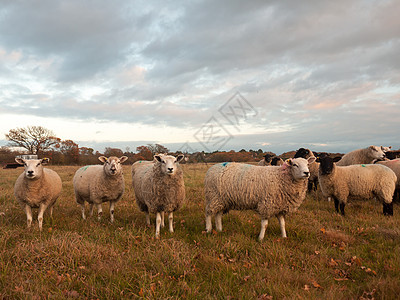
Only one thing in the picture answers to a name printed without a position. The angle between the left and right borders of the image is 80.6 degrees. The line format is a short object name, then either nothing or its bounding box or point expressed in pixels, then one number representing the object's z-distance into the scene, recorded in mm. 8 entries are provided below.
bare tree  42719
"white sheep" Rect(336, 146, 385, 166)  11586
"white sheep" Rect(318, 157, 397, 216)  7766
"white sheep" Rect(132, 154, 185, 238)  6094
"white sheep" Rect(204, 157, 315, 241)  5672
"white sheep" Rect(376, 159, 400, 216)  8916
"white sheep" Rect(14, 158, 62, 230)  6240
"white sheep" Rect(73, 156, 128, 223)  7285
